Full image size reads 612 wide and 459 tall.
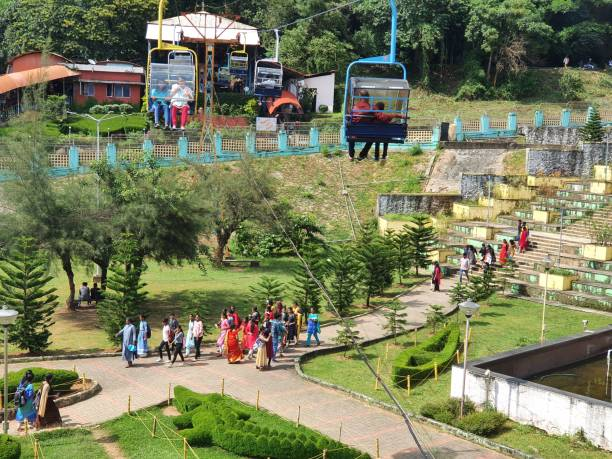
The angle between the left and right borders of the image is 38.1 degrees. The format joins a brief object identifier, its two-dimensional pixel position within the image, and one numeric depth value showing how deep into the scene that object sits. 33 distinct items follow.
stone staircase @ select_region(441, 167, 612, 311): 30.98
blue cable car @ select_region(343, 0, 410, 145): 24.59
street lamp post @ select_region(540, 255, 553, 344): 25.26
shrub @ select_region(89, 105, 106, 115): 55.58
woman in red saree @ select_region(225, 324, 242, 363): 22.22
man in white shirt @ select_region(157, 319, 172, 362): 22.21
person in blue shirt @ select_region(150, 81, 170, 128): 41.84
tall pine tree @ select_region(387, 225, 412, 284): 32.62
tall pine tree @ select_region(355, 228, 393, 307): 29.66
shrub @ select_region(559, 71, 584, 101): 60.69
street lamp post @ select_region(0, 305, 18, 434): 16.31
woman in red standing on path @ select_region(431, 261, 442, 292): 31.78
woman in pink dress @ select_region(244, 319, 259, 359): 22.86
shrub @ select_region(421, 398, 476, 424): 18.41
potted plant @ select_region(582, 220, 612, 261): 32.16
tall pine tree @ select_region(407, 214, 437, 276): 33.59
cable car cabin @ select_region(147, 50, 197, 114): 40.75
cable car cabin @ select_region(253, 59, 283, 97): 54.69
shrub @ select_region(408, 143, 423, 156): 47.41
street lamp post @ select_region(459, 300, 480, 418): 18.25
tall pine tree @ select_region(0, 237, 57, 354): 23.14
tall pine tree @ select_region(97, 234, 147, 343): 24.08
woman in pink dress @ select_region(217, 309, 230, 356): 22.81
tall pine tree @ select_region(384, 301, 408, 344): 24.95
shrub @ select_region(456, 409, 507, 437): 17.77
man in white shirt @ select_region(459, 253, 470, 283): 32.12
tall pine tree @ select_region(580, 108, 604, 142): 44.94
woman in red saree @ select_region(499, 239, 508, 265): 33.69
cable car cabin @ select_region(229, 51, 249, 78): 55.41
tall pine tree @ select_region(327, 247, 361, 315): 28.00
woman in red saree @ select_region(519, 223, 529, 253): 34.69
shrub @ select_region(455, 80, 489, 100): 60.78
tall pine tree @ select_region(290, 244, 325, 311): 26.72
